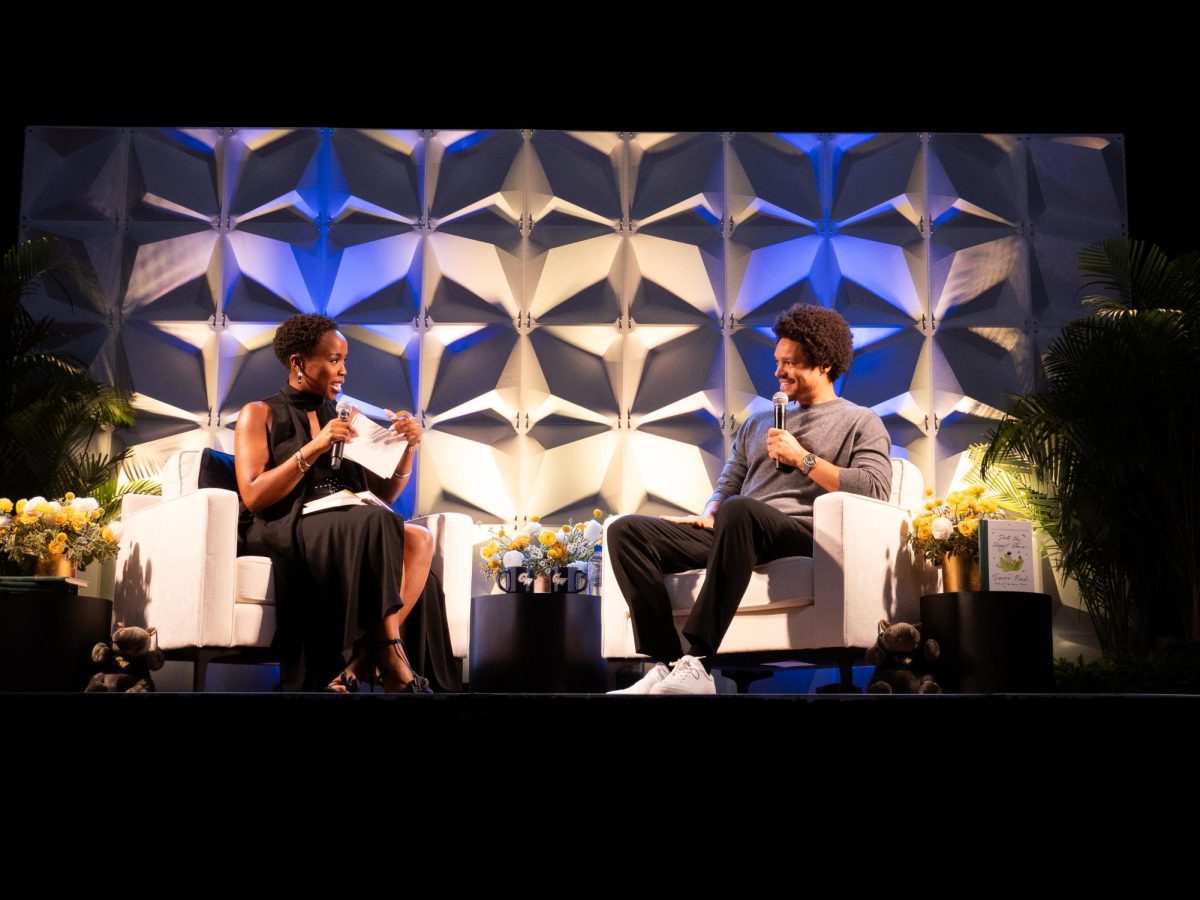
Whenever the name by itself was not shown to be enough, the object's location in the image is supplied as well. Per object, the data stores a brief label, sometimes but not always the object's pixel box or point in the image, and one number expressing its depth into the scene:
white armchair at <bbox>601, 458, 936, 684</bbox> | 4.12
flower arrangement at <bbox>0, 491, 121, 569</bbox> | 4.21
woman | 3.93
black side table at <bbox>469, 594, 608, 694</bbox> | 4.67
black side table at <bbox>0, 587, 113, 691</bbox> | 3.97
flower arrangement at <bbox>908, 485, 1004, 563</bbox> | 4.16
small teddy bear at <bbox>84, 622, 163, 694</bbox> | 4.02
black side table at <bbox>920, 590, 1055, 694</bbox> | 4.01
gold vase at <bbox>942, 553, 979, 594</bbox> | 4.18
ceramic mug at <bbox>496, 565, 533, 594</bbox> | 4.79
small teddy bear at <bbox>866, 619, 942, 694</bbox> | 4.00
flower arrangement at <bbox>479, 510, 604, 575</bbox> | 4.79
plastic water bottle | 5.06
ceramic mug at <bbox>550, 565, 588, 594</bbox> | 4.80
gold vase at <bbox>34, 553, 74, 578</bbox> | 4.27
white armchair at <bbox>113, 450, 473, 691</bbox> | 4.07
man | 3.75
